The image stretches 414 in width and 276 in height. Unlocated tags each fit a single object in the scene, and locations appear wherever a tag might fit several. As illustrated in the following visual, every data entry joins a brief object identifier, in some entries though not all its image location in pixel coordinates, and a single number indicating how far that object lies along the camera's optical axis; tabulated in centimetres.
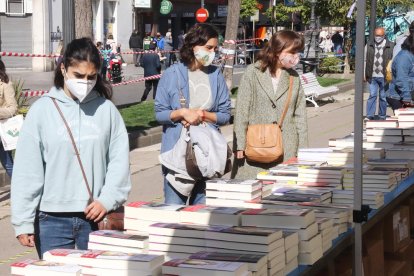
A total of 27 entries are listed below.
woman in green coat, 687
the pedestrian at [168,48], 4116
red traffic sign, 4797
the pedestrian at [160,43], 4640
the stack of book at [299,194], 493
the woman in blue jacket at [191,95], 637
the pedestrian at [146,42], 4557
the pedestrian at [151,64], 2498
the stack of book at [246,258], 361
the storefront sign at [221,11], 5941
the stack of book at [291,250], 398
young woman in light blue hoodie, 464
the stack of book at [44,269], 352
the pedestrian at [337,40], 4707
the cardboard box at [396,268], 588
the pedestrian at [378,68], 1705
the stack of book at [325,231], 435
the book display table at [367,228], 420
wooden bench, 2266
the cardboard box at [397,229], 587
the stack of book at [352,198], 527
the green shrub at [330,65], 3341
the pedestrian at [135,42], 4303
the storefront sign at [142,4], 4887
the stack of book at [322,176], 554
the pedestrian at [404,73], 1379
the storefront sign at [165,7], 5172
